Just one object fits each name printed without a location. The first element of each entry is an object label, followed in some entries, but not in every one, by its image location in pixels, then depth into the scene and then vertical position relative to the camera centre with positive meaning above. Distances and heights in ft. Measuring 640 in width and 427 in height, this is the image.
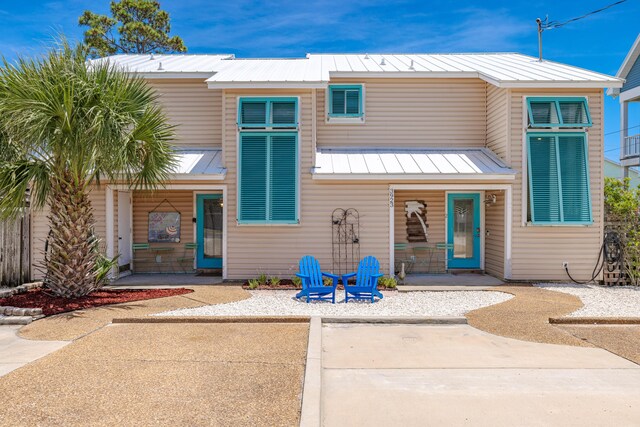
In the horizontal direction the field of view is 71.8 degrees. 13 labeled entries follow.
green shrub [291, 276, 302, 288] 32.94 -4.38
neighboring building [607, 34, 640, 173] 62.76 +18.76
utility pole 43.83 +18.61
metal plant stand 35.09 -1.31
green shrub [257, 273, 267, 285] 33.42 -4.26
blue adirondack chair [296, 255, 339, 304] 28.14 -3.89
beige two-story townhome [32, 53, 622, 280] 34.50 +3.40
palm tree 23.61 +4.75
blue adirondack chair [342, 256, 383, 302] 28.25 -3.82
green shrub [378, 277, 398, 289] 32.73 -4.39
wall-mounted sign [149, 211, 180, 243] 40.70 -0.29
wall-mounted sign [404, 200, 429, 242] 40.37 +0.21
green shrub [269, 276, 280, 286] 32.89 -4.31
